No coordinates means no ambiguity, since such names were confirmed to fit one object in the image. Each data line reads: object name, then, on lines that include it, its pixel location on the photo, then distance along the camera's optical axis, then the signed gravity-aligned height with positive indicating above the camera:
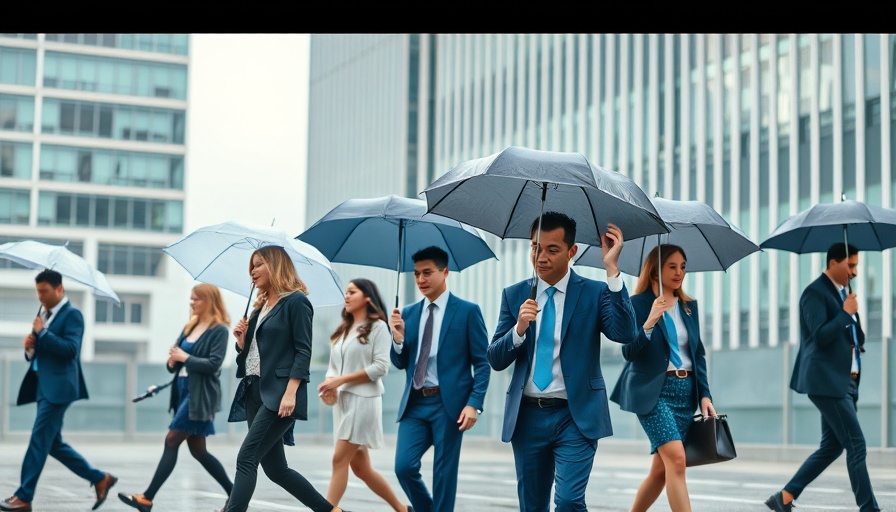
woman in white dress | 9.72 -0.60
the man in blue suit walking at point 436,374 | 8.59 -0.47
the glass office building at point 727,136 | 25.45 +5.72
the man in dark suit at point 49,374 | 10.38 -0.64
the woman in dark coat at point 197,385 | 10.74 -0.72
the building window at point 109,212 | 92.69 +5.33
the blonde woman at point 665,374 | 8.06 -0.41
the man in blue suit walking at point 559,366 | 6.65 -0.31
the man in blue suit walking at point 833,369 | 9.60 -0.42
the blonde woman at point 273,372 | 8.12 -0.46
